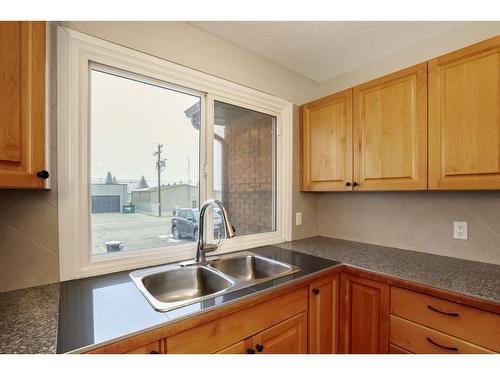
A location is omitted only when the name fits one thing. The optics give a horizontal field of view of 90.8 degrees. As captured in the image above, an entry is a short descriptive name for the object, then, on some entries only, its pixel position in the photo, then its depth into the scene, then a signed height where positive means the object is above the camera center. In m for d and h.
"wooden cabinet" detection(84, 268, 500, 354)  0.92 -0.62
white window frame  1.14 +0.25
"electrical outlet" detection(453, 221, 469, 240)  1.53 -0.27
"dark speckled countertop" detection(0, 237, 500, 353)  0.74 -0.45
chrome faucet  1.45 -0.35
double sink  1.22 -0.49
